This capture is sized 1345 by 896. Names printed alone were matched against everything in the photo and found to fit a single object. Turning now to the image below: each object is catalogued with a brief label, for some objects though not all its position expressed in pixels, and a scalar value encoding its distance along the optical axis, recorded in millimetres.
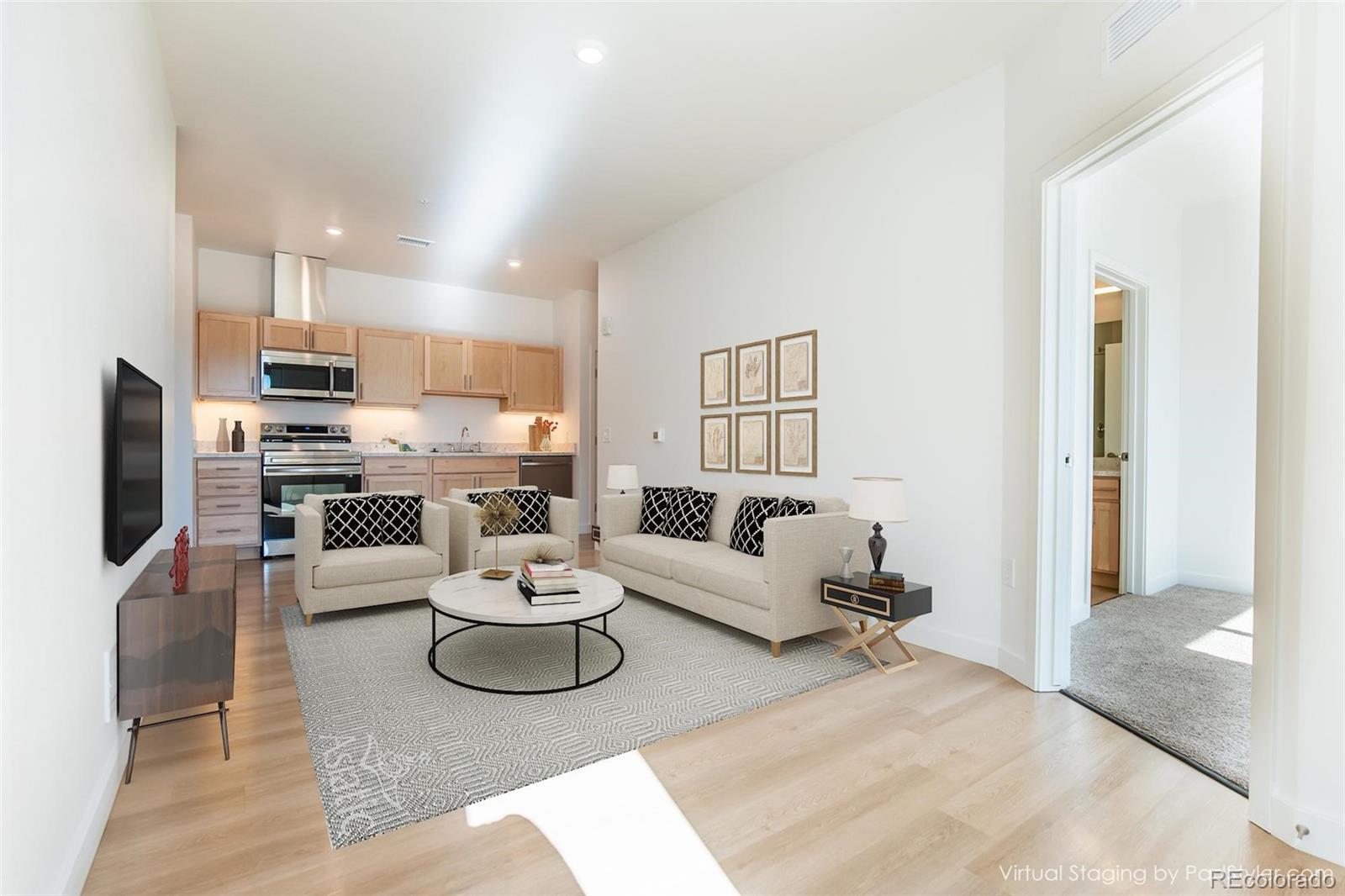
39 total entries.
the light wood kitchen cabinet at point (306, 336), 6270
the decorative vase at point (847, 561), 3375
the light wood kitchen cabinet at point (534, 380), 7797
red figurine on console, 2391
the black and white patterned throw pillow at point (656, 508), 4844
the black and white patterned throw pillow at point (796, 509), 3848
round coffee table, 2832
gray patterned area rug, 2115
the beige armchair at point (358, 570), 3881
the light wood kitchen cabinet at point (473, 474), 6977
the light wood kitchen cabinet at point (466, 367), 7254
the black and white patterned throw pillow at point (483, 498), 4908
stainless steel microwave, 6215
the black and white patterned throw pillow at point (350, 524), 4309
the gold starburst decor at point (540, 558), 3512
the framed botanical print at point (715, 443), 5098
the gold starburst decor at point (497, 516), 3682
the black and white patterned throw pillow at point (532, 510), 5039
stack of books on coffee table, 3061
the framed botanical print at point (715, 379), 5094
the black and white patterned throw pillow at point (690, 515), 4586
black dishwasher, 7484
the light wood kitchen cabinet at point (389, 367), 6840
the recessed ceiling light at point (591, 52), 3043
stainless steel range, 5977
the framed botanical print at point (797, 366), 4312
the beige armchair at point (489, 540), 4473
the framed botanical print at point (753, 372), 4695
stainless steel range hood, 6367
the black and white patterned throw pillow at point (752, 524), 4016
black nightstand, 3051
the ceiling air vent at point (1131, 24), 2264
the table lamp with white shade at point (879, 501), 3123
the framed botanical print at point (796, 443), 4328
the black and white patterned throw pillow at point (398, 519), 4488
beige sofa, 3354
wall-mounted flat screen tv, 2004
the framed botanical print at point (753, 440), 4711
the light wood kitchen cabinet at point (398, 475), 6590
